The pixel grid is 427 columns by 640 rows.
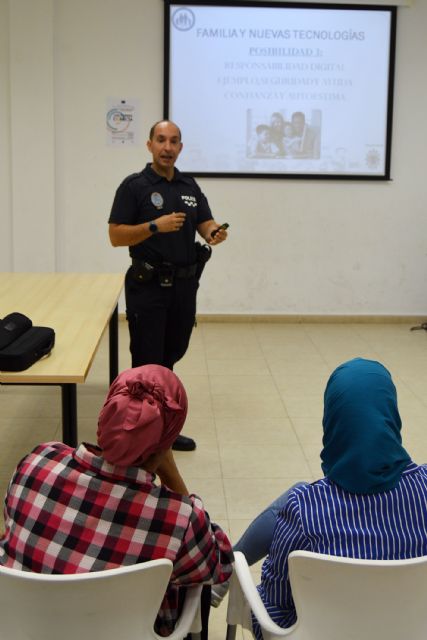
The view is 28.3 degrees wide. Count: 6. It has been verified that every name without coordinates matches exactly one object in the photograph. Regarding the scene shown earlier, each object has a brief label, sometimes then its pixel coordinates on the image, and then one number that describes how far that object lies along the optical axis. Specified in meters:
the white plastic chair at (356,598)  1.67
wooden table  2.92
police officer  3.91
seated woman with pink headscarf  1.81
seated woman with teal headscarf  1.80
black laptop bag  2.88
